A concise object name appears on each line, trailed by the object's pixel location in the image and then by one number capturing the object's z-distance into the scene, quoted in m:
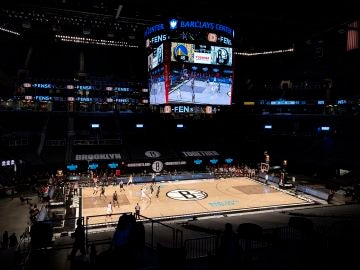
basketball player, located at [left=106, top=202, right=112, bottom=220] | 21.58
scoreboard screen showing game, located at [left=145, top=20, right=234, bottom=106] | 25.41
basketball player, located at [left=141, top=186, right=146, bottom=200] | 27.64
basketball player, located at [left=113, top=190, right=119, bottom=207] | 24.98
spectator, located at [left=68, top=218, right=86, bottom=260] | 9.84
